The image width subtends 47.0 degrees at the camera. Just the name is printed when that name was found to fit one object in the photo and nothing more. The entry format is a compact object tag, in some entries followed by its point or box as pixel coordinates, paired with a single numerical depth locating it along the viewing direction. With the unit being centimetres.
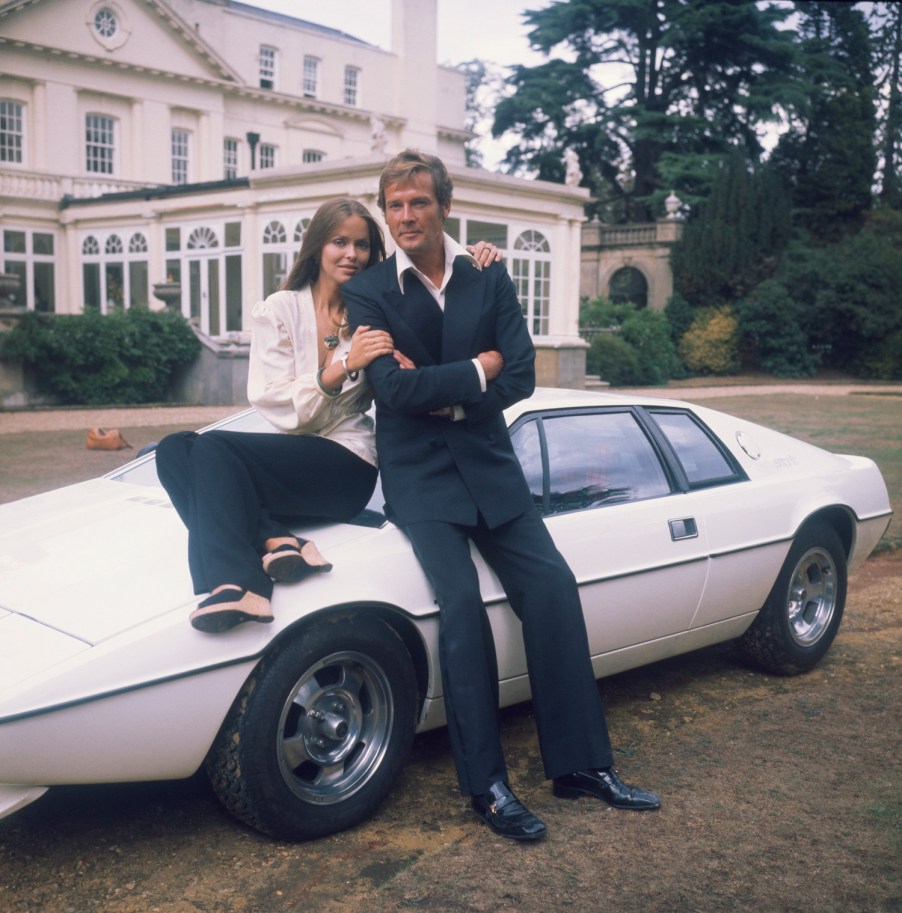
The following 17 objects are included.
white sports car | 282
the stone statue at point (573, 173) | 2379
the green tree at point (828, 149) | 3841
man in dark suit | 338
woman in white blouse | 307
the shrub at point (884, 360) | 3266
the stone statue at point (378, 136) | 2073
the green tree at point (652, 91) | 3909
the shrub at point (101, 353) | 1805
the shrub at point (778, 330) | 3250
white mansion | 2233
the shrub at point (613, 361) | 2641
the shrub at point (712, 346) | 3219
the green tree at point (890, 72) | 4497
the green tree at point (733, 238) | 3450
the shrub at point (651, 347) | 2789
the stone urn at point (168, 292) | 2227
